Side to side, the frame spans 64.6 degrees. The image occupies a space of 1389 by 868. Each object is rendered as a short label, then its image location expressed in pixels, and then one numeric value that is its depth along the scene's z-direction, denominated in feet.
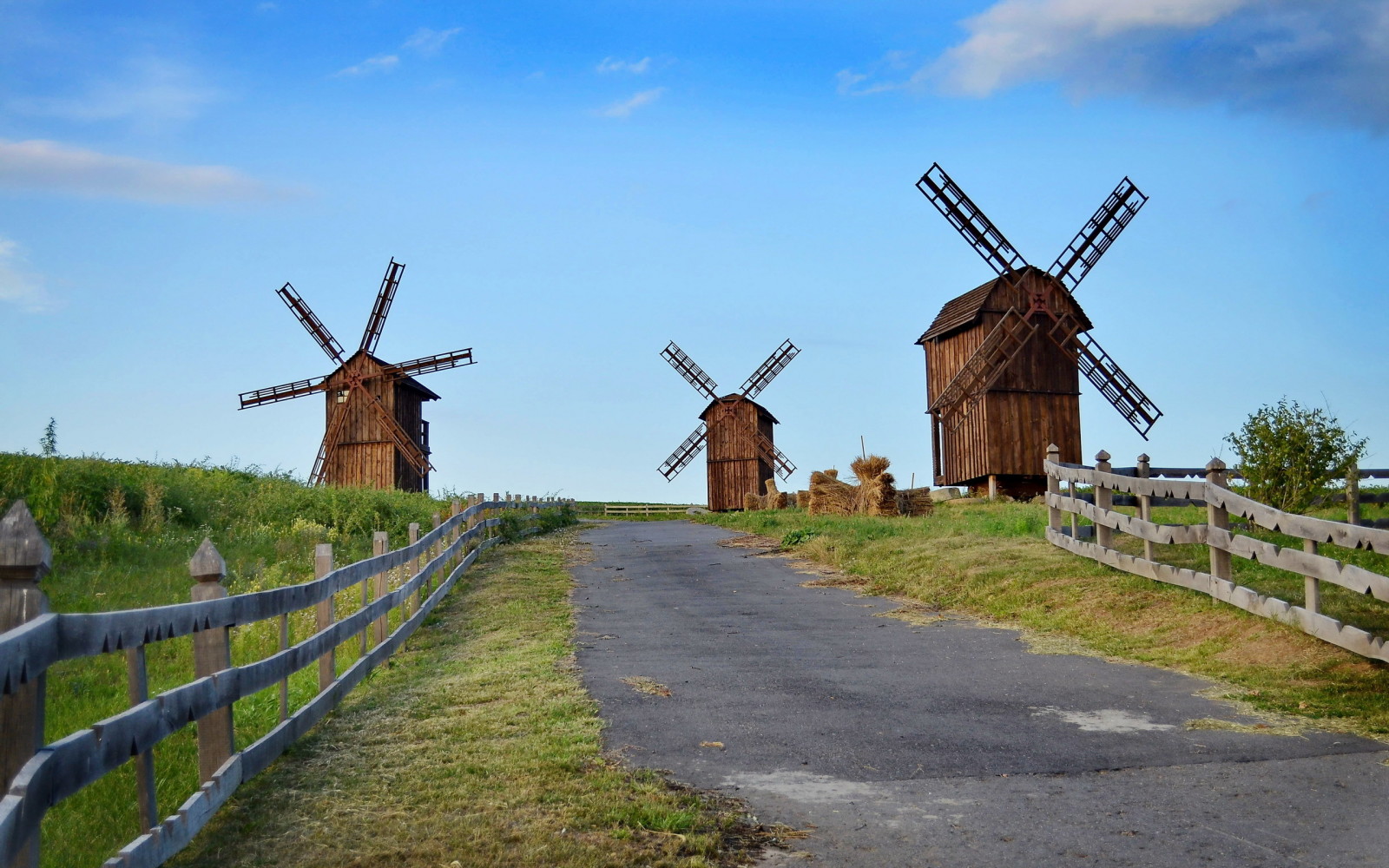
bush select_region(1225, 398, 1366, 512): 56.29
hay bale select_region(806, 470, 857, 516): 99.33
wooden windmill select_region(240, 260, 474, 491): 142.31
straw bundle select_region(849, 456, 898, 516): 94.32
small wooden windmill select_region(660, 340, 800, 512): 178.19
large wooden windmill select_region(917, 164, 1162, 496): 118.73
